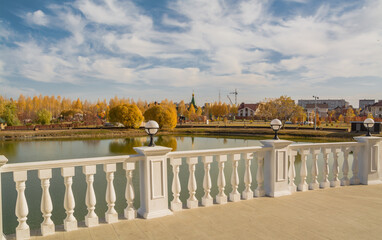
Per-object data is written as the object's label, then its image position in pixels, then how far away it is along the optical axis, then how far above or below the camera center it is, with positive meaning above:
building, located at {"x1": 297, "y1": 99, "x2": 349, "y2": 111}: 127.56 +6.05
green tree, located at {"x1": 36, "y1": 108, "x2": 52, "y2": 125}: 49.00 -0.53
